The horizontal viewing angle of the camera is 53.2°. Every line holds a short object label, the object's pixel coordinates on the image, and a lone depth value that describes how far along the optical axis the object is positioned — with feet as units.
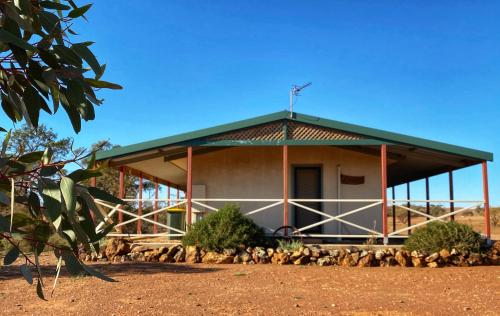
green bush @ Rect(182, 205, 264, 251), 31.78
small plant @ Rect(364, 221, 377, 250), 32.60
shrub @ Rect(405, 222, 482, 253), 30.83
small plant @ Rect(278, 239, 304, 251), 31.73
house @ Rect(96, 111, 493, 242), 40.68
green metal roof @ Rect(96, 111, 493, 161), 35.63
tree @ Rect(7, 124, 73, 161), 58.12
